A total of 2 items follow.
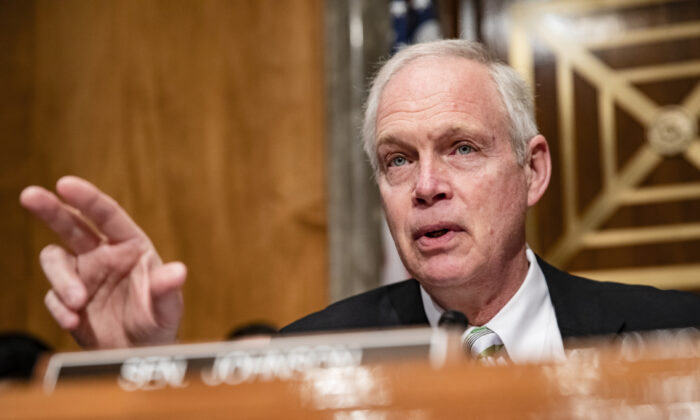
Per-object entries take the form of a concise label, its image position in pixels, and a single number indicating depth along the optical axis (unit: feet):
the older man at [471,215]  6.74
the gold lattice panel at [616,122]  10.14
